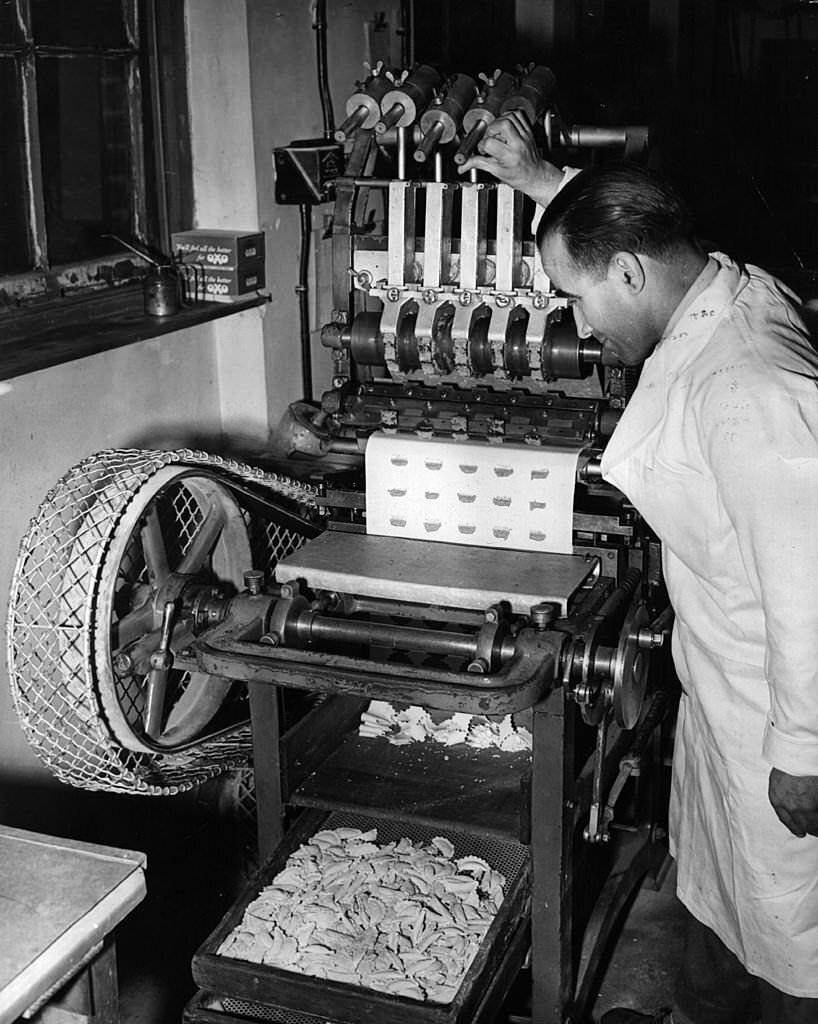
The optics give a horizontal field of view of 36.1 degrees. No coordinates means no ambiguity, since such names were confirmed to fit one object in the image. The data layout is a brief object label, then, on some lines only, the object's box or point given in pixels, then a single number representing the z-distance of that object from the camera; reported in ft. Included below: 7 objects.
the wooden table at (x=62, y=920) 3.80
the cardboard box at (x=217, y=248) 9.21
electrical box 9.10
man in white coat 5.09
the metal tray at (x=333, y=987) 5.74
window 7.99
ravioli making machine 5.98
